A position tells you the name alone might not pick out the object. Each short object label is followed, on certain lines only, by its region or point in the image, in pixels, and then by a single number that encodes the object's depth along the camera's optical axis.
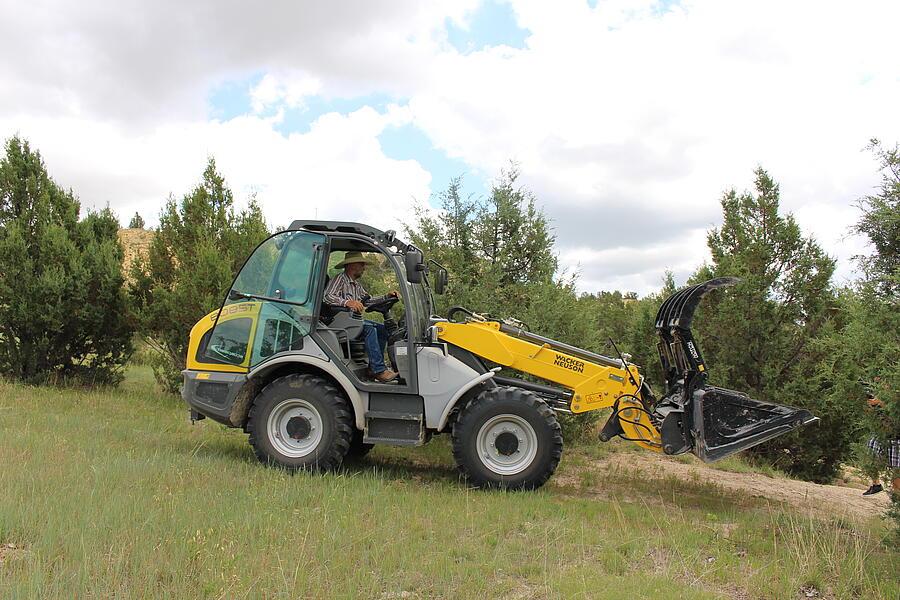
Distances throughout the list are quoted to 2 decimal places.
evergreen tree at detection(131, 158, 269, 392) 11.18
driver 6.77
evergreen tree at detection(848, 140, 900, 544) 4.50
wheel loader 6.24
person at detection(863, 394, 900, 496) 4.60
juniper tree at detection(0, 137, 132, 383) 11.05
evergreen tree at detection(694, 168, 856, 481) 10.47
